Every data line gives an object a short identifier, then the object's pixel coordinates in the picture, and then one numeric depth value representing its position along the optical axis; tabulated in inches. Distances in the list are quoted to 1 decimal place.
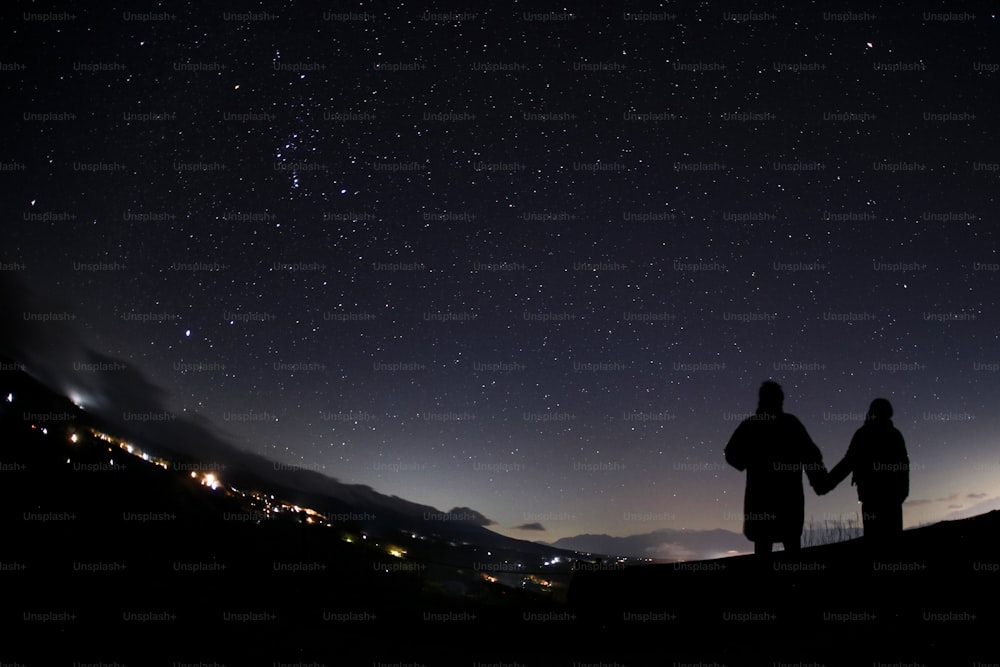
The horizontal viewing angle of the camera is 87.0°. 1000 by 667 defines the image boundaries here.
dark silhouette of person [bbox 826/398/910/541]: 220.8
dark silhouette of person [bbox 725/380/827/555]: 207.0
